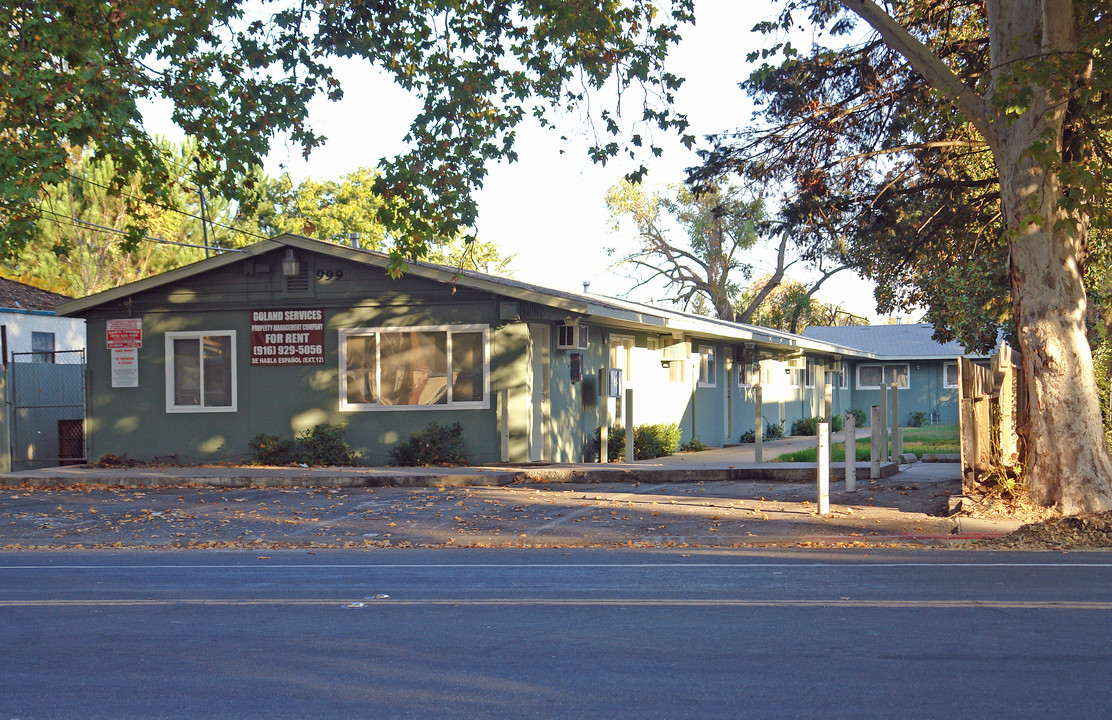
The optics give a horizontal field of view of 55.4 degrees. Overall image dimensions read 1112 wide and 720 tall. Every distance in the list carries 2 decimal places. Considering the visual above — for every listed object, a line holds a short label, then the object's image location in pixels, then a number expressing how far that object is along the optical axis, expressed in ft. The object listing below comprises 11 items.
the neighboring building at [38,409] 65.92
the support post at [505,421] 59.93
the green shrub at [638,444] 69.05
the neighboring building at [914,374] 137.49
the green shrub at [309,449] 61.98
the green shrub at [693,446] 80.59
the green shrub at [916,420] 136.11
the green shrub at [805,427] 109.50
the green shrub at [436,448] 60.54
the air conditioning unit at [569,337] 62.13
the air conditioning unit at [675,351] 77.41
